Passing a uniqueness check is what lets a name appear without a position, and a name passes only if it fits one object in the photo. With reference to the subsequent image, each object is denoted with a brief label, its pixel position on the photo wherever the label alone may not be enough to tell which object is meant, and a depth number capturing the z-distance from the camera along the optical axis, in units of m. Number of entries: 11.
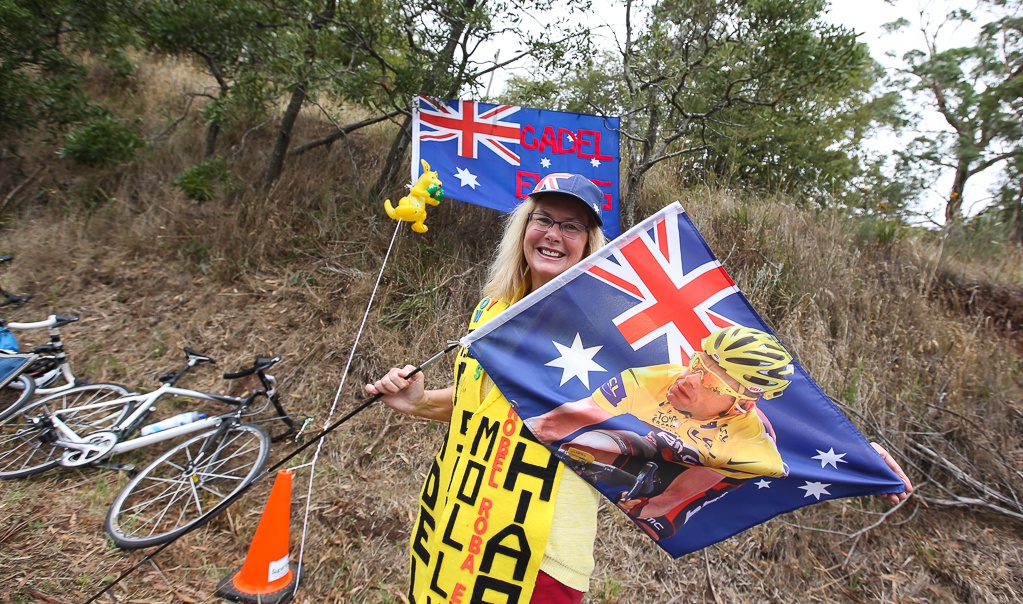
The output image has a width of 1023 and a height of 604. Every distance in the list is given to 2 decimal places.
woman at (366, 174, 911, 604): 1.44
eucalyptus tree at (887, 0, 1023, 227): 11.67
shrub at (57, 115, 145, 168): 6.00
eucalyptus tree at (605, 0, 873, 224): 4.57
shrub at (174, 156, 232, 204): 5.75
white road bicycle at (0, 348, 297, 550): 3.78
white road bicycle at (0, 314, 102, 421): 4.46
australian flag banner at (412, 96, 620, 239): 4.95
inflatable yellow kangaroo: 4.69
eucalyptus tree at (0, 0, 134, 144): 5.62
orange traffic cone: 3.20
